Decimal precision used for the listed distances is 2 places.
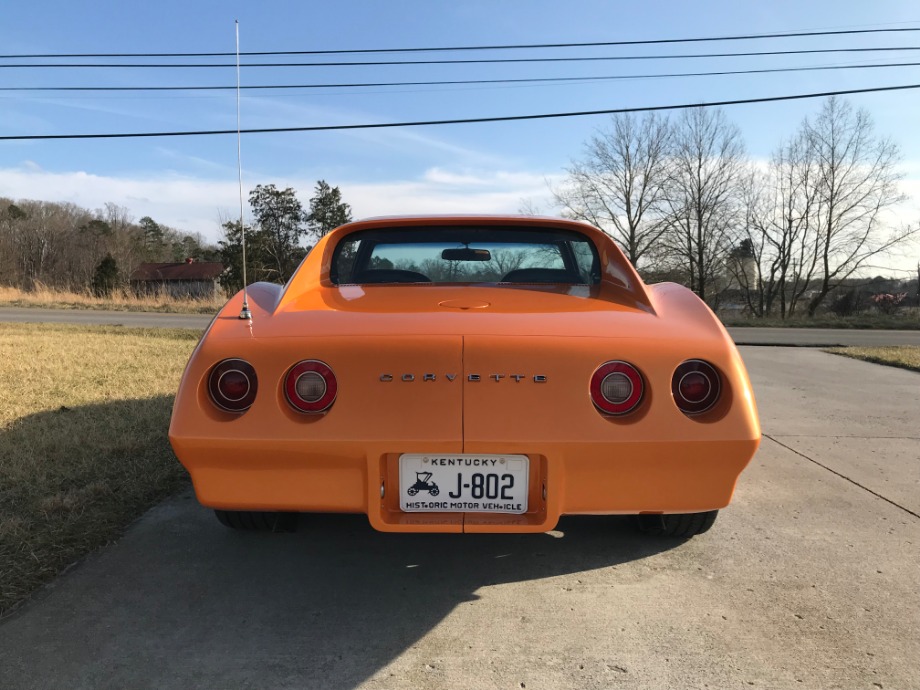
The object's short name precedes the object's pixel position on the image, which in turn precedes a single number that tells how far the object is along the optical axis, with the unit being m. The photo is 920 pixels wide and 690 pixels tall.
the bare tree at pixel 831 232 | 29.72
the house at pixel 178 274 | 51.22
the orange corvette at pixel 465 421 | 1.85
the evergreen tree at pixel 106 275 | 40.56
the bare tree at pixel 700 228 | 32.19
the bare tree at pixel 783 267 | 31.34
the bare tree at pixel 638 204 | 33.06
